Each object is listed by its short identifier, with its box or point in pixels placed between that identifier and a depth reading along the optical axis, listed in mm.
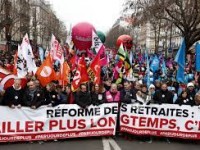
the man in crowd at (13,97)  4946
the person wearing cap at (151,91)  5321
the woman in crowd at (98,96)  5206
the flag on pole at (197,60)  6531
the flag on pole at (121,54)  7195
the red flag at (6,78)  5736
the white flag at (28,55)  6292
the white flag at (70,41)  10464
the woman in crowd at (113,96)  5266
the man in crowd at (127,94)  5230
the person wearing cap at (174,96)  5548
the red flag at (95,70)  5791
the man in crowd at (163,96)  5222
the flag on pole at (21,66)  6159
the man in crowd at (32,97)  5029
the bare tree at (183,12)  17426
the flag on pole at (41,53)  10447
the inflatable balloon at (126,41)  13326
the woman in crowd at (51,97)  5151
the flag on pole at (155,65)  8546
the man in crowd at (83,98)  5143
